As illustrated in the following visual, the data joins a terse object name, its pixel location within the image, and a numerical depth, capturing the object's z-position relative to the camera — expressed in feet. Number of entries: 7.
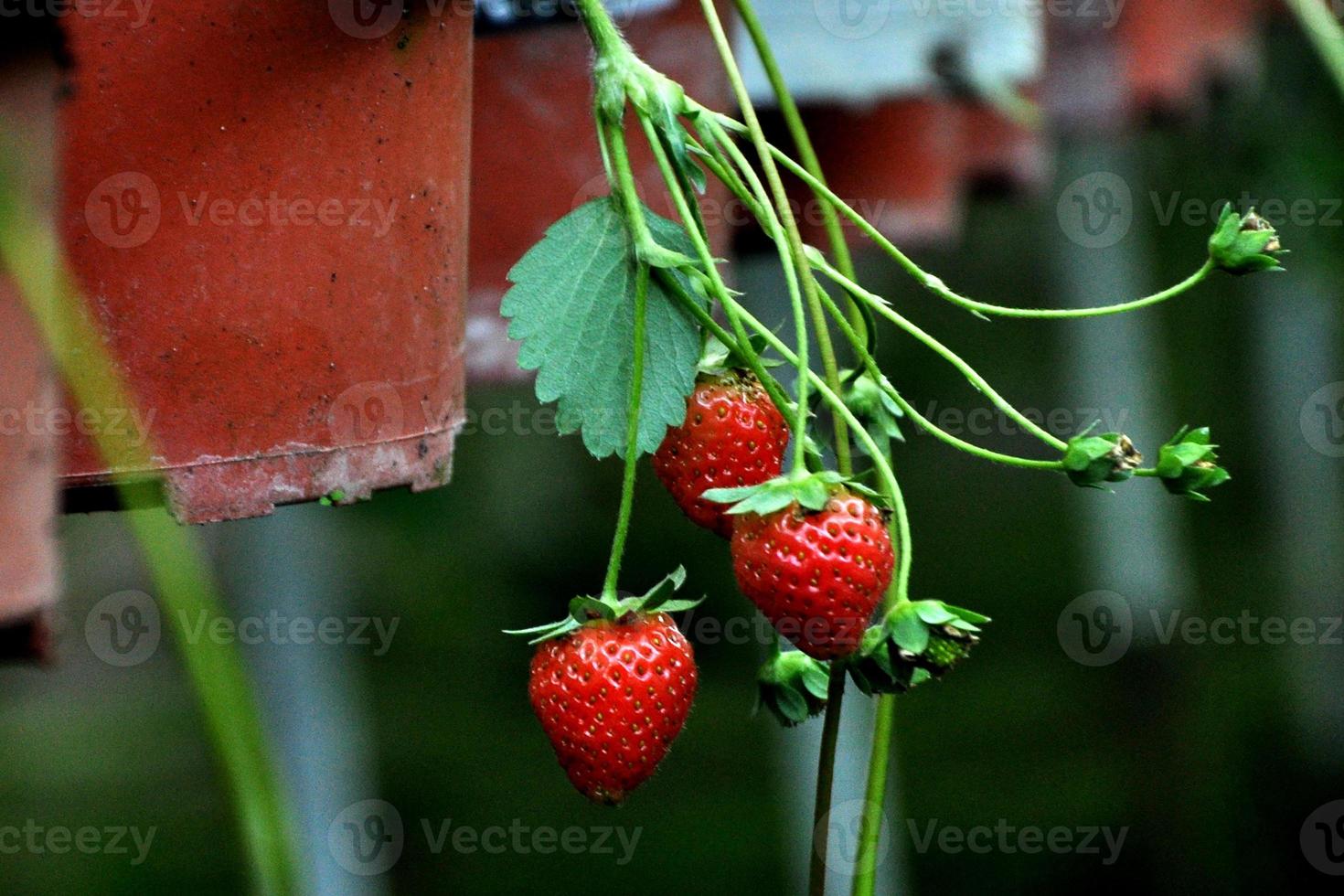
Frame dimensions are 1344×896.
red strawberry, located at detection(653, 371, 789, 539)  4.09
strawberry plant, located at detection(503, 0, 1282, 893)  4.01
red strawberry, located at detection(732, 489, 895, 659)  3.99
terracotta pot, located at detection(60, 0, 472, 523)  4.02
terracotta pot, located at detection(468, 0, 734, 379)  4.56
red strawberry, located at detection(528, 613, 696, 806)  4.08
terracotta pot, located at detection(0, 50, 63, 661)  3.90
